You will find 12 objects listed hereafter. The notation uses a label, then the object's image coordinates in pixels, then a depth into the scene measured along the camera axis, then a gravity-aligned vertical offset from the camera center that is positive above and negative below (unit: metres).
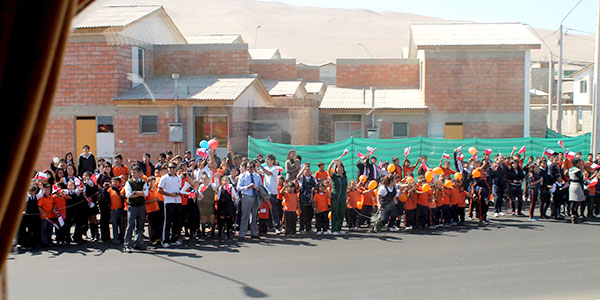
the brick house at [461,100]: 25.97 +1.92
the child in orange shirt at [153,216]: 12.23 -1.61
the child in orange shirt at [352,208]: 14.63 -1.68
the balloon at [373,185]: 14.51 -1.08
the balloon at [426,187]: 14.28 -1.11
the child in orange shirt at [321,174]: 15.52 -0.88
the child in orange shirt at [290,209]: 13.73 -1.61
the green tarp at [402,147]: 19.45 -0.19
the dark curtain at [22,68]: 1.01 +0.12
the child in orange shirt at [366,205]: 14.73 -1.62
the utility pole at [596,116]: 18.90 +0.91
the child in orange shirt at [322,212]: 13.78 -1.68
